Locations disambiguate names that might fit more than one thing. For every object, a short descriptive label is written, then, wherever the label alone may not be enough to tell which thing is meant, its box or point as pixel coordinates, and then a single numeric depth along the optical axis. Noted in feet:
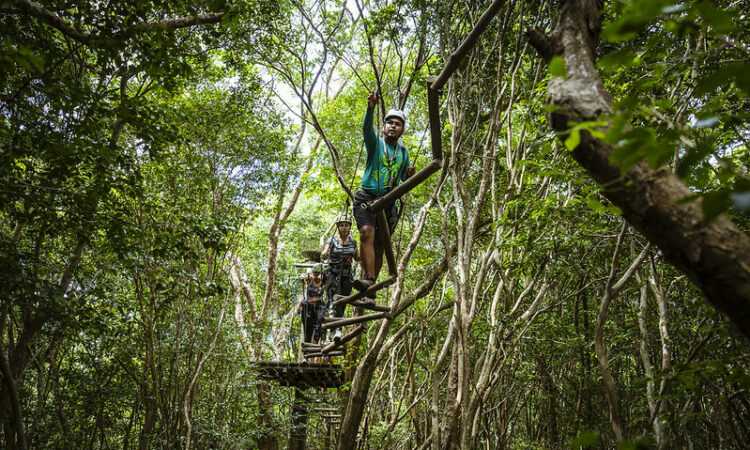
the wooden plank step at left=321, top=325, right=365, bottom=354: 16.40
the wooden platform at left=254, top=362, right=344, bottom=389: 29.40
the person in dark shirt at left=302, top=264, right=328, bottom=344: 24.82
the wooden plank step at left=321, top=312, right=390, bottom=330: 14.89
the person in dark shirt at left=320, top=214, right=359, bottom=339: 17.67
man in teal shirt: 13.05
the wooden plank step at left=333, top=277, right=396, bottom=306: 13.79
